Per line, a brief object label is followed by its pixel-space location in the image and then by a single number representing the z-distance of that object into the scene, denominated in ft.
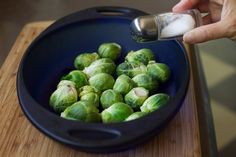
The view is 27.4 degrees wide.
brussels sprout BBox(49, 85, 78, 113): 2.16
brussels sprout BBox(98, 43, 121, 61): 2.38
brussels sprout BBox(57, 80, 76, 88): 2.23
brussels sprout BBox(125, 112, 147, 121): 2.03
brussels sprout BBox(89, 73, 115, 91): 2.24
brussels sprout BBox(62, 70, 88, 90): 2.27
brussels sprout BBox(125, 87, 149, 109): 2.15
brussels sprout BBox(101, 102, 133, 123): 2.07
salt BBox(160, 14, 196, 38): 2.11
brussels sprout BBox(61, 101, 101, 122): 2.03
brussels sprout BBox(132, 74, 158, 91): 2.21
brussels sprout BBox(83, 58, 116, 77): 2.31
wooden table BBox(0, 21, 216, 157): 2.04
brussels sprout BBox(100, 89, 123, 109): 2.15
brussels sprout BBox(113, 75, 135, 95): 2.20
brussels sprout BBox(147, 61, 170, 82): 2.23
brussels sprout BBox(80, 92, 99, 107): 2.16
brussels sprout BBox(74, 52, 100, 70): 2.36
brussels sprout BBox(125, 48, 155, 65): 2.34
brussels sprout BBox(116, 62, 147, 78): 2.30
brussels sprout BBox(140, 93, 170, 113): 2.08
